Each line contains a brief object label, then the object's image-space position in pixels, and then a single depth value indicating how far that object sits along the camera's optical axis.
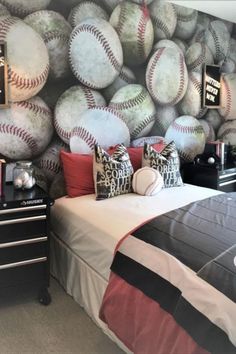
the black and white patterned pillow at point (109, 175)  2.52
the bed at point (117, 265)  1.38
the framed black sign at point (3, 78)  2.38
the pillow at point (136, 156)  2.98
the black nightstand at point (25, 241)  2.06
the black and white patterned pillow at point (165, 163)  2.82
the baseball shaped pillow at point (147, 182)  2.60
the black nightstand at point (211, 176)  3.39
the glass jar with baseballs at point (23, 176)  2.33
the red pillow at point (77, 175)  2.64
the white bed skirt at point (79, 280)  2.01
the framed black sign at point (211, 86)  3.71
